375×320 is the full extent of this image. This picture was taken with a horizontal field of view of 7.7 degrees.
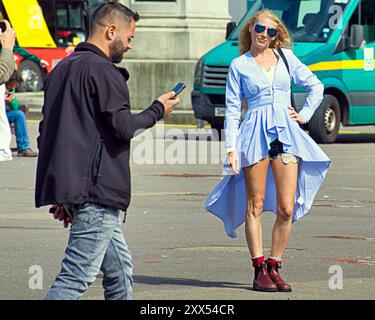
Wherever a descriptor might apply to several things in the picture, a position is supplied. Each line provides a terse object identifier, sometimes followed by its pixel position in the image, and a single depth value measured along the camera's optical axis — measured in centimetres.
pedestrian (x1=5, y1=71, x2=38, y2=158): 3765
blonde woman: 1792
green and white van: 4341
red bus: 7961
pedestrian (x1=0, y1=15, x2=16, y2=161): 1584
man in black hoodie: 1358
